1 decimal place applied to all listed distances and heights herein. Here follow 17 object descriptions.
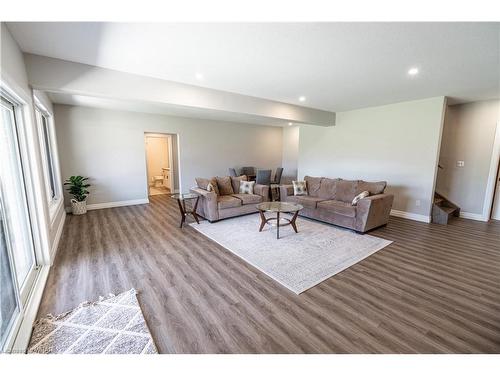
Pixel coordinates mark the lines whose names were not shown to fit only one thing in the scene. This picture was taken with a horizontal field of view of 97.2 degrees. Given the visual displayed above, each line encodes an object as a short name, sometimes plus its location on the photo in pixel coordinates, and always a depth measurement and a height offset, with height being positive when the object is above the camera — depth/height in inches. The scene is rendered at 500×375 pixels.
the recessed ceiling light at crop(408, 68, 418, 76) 113.6 +45.3
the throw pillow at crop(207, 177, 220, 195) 181.4 -24.9
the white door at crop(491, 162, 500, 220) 184.1 -39.3
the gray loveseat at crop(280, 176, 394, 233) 152.4 -35.5
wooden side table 168.1 -36.5
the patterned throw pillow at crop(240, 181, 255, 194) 206.8 -28.2
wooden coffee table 147.7 -35.0
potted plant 193.8 -32.7
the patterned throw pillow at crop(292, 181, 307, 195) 204.4 -29.0
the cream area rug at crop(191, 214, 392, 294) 103.2 -53.1
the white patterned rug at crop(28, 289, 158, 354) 62.8 -54.3
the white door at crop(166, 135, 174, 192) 295.9 -17.8
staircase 178.1 -43.9
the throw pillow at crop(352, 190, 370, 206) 159.8 -28.5
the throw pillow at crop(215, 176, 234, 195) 204.2 -26.9
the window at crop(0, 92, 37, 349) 66.3 -26.4
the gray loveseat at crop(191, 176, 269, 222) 175.5 -36.7
